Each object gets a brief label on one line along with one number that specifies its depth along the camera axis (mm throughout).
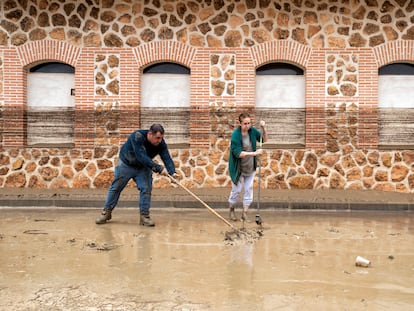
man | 8156
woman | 8586
